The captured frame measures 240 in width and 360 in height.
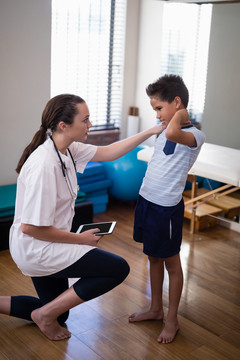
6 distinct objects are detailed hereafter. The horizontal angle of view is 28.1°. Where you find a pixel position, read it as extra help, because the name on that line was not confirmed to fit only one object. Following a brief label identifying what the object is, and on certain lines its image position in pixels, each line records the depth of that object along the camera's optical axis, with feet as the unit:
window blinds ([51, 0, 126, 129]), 12.48
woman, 5.97
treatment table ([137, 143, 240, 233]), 9.42
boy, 6.40
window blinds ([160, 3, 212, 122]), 12.30
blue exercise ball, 12.40
